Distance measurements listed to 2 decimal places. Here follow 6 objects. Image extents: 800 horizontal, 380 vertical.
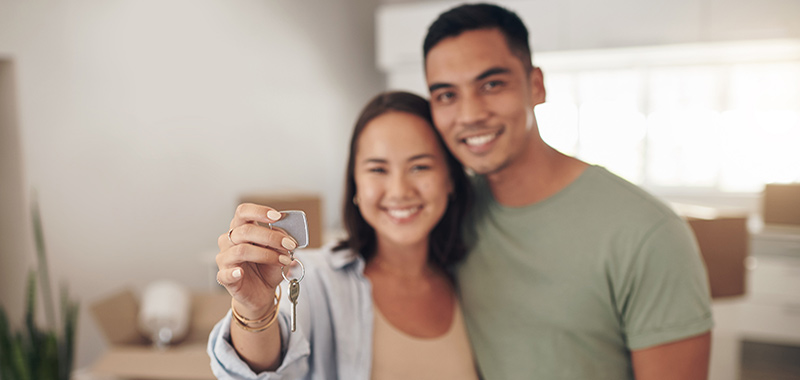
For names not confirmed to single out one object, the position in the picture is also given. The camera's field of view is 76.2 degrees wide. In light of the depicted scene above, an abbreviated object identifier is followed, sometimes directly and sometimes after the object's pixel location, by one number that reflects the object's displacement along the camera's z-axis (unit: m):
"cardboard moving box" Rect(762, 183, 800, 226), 1.80
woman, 0.97
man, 0.98
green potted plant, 1.73
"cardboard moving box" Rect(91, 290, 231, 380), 1.50
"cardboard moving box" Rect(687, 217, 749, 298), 1.35
